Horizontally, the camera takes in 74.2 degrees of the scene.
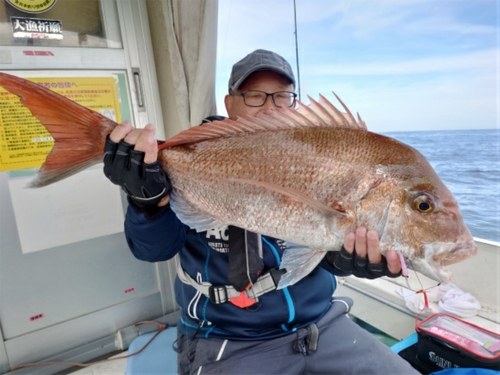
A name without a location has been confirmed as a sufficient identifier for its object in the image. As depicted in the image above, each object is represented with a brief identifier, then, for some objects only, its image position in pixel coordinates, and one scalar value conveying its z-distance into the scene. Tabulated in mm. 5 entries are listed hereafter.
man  1481
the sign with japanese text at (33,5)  2096
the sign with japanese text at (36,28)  2113
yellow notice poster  2105
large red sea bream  1060
